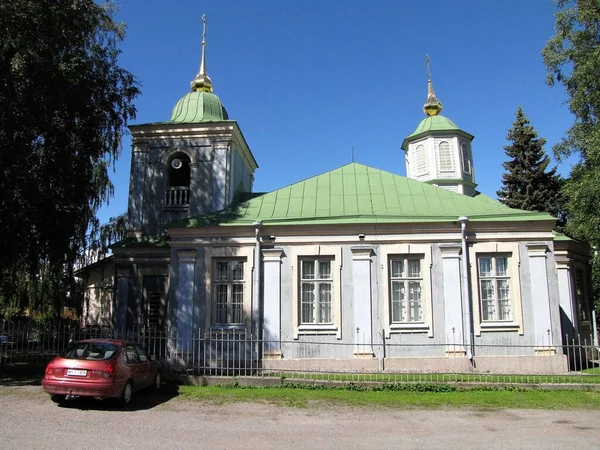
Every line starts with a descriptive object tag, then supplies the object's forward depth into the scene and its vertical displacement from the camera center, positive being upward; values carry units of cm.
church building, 1537 +90
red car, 969 -131
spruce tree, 3403 +904
